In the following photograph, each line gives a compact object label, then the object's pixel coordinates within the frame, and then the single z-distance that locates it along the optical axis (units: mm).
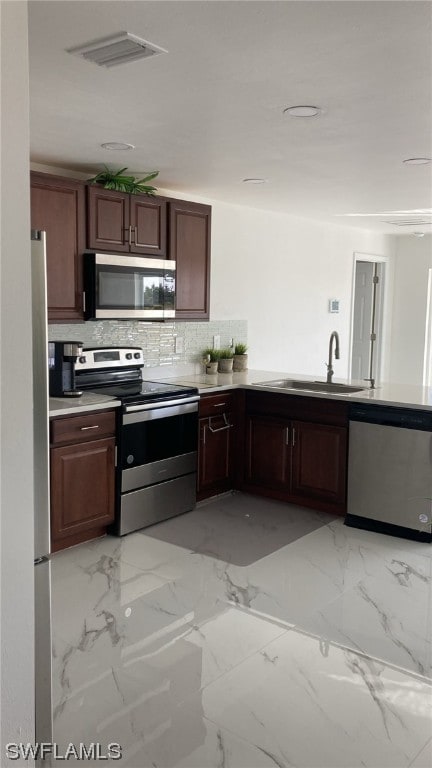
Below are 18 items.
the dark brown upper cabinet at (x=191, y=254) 4746
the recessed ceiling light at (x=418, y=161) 3930
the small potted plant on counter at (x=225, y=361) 5590
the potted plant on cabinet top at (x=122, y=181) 4238
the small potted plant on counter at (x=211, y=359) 5469
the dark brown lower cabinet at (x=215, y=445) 4711
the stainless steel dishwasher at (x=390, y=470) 4086
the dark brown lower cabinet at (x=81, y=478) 3709
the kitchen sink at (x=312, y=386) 4906
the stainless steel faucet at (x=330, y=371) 4915
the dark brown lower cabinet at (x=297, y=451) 4508
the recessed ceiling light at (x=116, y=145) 3656
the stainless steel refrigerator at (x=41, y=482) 1912
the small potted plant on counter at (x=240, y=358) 5720
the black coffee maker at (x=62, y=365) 3949
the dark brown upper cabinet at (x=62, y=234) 3836
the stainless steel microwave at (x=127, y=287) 4129
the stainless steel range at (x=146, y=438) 4078
